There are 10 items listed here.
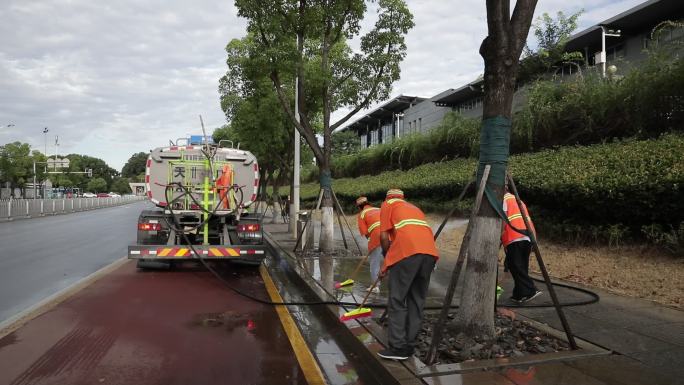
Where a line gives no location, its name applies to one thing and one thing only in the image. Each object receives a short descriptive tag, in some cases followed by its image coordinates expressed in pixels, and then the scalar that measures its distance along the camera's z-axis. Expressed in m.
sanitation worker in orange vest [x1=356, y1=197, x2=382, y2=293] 6.72
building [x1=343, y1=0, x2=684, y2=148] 19.95
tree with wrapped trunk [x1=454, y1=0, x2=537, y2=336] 4.60
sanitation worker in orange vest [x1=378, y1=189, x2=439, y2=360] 4.32
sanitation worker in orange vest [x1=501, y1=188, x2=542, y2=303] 6.33
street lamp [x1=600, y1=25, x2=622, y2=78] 22.23
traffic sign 63.78
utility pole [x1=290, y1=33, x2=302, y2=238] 15.09
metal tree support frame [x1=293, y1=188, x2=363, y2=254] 11.82
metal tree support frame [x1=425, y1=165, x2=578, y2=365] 4.20
